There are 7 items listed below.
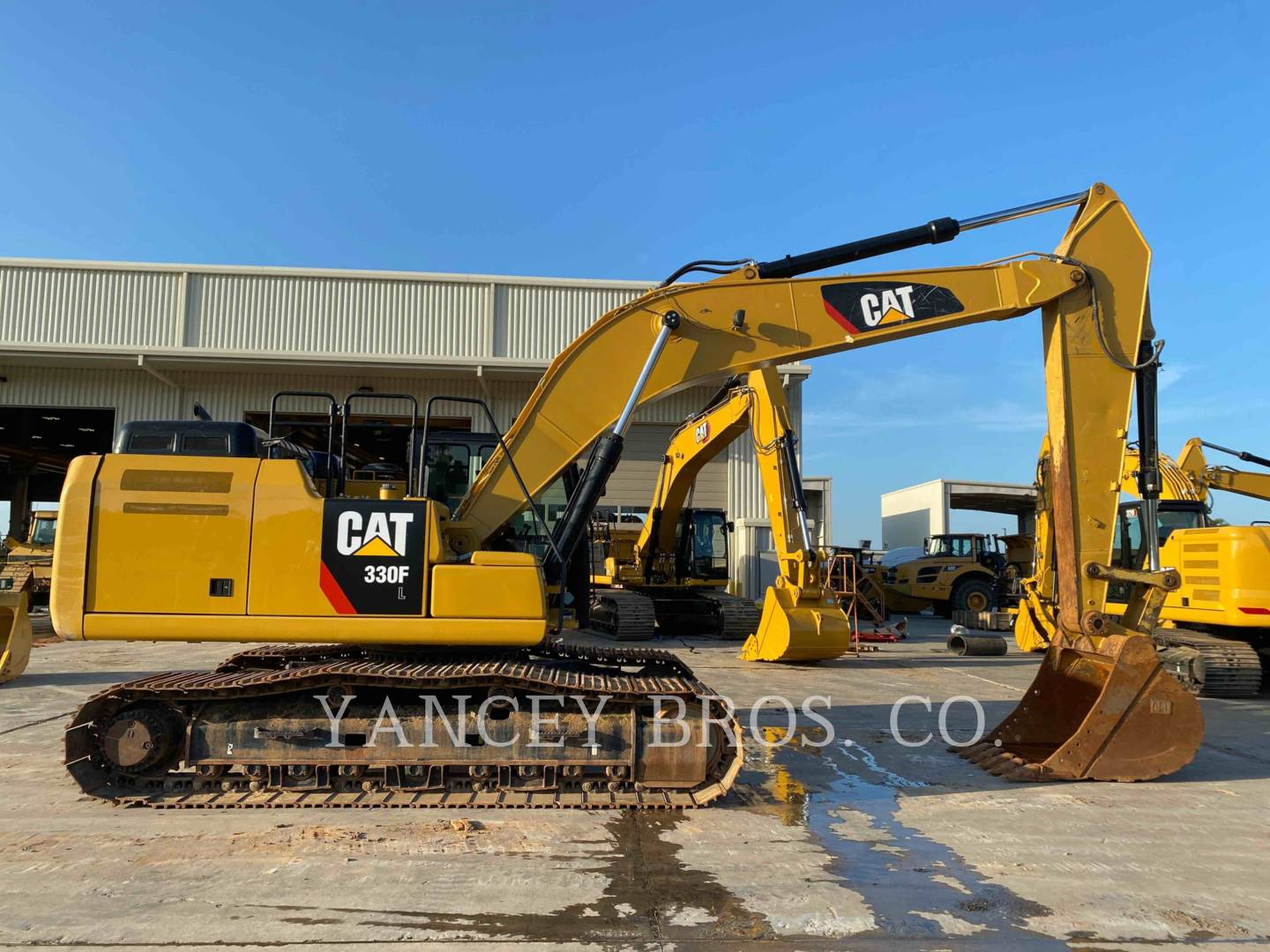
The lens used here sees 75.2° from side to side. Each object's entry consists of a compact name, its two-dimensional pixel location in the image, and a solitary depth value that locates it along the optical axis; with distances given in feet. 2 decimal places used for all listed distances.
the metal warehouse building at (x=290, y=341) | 67.05
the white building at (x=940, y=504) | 128.16
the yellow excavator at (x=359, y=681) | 18.51
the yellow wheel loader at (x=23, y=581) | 34.45
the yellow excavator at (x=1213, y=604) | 33.32
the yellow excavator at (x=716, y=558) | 40.98
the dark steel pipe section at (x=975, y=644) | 50.11
